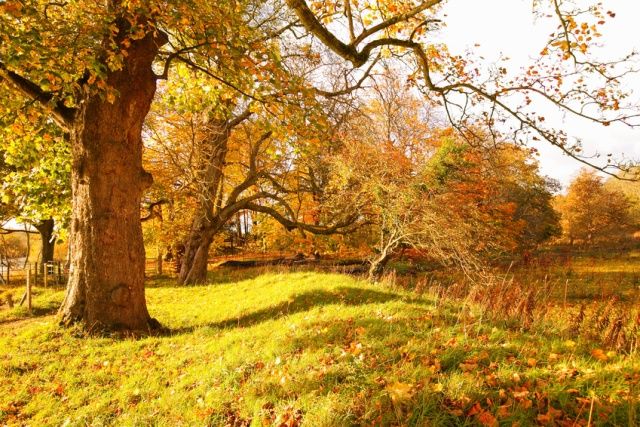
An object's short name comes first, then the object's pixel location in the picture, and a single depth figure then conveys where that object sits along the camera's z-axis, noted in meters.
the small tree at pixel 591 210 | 38.34
